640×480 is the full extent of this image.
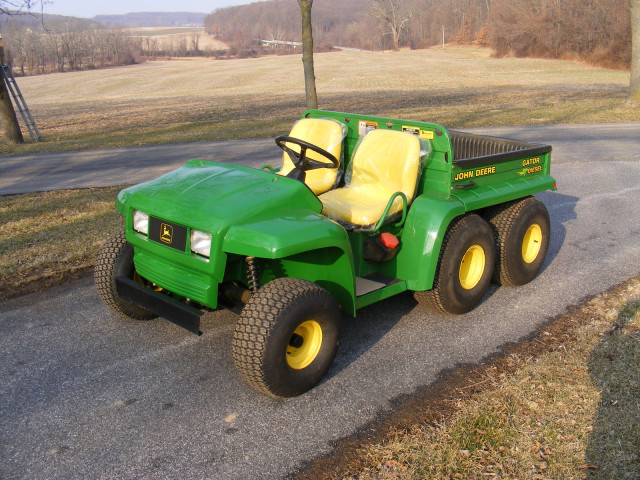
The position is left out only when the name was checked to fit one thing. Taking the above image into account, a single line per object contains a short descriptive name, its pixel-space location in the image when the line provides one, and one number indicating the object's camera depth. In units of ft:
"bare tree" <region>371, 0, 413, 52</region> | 307.17
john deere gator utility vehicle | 10.91
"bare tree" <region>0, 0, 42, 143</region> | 45.47
